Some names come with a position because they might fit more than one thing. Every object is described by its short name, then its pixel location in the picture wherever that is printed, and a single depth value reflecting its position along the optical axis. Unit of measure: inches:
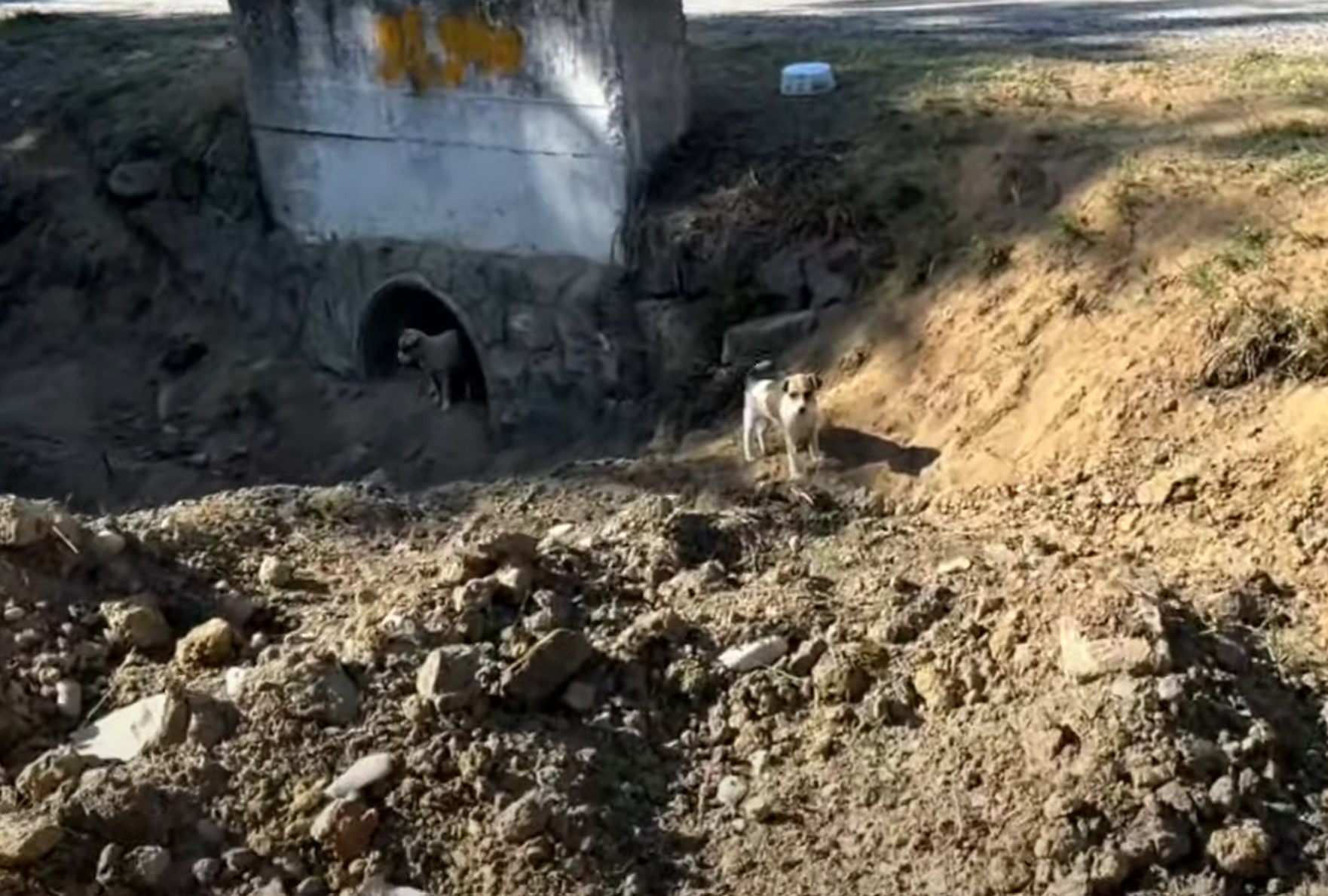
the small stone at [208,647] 268.1
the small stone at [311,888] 238.5
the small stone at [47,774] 247.1
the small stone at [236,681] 257.4
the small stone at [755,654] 263.7
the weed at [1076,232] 343.3
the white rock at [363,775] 245.4
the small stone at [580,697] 259.3
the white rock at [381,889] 238.2
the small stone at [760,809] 247.0
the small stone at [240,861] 239.3
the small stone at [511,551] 279.0
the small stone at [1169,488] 295.7
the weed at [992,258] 352.2
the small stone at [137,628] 271.9
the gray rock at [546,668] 257.3
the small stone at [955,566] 278.5
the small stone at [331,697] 254.1
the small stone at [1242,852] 233.8
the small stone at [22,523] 279.0
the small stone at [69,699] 261.9
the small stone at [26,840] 235.0
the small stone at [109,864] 235.8
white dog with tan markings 330.6
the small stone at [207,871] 238.2
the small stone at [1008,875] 234.8
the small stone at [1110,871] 232.2
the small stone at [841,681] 257.9
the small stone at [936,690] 254.7
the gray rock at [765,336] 377.4
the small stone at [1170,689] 246.5
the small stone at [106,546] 285.3
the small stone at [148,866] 236.2
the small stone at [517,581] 271.7
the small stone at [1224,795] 238.5
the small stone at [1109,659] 249.6
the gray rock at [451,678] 253.8
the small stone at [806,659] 263.0
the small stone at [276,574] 289.3
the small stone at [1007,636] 257.8
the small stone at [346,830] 241.0
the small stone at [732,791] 250.5
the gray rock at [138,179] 492.1
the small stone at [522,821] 240.4
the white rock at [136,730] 252.5
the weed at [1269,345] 302.5
